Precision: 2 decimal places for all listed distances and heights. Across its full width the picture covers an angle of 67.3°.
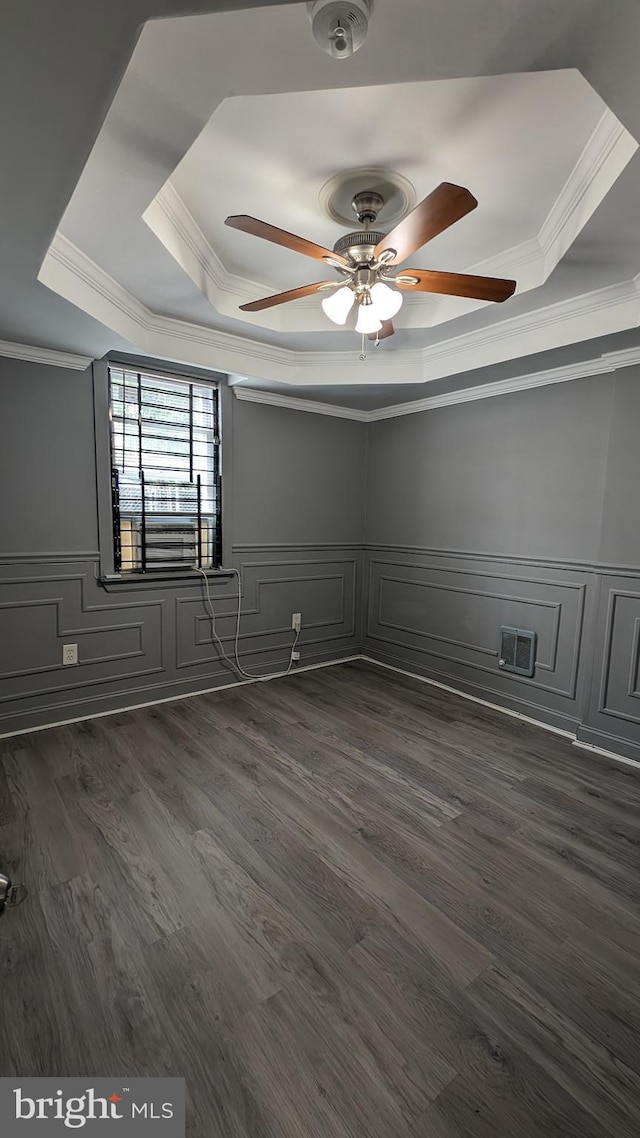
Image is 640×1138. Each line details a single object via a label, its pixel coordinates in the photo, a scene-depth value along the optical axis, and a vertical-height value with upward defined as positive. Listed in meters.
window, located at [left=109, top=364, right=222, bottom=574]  3.14 +0.26
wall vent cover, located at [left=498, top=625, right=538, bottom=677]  3.20 -0.88
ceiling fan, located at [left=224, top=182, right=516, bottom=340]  1.51 +0.91
